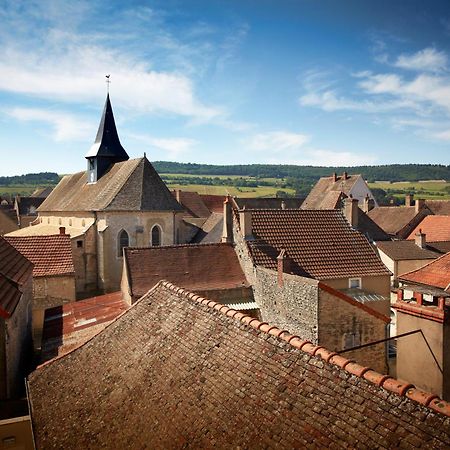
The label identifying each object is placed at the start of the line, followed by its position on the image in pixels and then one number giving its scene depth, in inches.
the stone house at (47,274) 851.4
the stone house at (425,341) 239.1
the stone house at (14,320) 460.6
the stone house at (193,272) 759.7
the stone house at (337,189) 1924.2
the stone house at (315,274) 534.6
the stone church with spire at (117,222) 1163.3
